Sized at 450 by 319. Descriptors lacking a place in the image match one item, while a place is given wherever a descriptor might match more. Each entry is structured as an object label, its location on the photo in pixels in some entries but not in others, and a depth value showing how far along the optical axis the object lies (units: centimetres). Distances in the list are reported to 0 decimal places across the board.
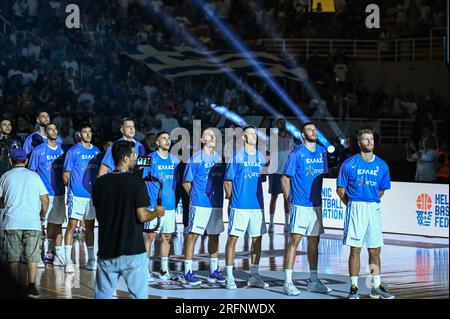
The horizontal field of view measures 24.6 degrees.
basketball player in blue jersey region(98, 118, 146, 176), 1473
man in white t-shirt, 1258
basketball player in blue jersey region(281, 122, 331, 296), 1357
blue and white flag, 2762
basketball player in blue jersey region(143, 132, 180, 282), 1458
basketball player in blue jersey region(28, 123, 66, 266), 1574
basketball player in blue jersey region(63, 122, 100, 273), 1535
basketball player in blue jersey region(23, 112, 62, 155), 1689
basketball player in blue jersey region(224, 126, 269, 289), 1384
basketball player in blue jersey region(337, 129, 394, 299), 1302
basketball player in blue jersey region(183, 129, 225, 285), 1427
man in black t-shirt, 1023
